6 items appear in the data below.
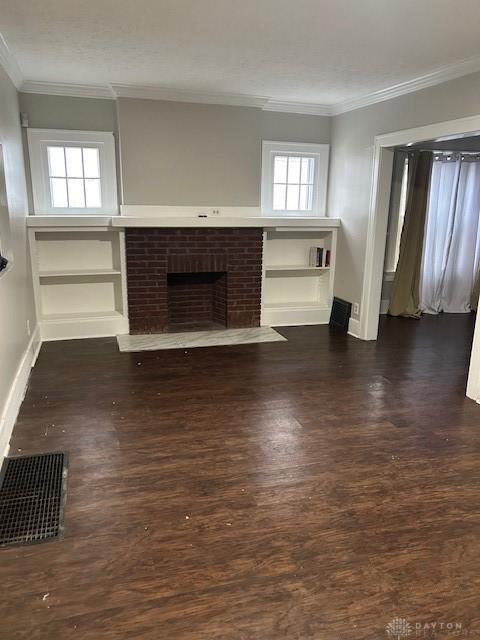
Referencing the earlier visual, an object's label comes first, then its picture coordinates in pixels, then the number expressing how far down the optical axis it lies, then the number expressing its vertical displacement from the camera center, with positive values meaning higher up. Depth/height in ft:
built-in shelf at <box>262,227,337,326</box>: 18.51 -3.24
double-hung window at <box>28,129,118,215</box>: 15.83 +0.70
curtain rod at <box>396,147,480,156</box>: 19.02 +1.90
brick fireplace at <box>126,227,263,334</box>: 16.37 -2.99
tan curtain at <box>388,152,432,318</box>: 19.13 -1.77
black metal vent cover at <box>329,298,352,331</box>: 17.87 -4.32
